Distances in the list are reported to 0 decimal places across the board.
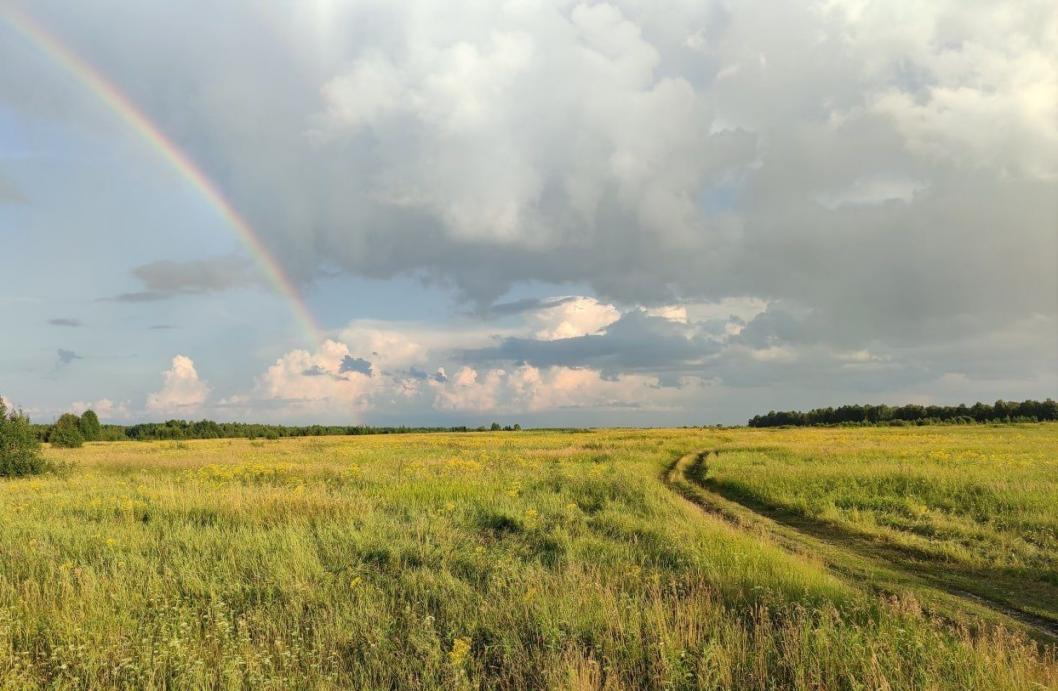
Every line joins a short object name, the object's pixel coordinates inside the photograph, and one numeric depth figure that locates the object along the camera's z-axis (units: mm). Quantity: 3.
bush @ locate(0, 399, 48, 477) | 29953
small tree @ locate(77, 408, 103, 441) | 96375
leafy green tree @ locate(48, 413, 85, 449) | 67562
